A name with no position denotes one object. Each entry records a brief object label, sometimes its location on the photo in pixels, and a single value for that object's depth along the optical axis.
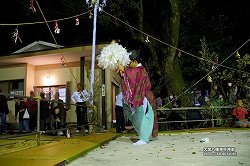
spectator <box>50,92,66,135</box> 9.57
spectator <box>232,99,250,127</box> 9.30
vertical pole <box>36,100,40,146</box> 6.09
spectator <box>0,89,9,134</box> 10.40
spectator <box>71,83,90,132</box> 9.82
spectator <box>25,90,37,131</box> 10.98
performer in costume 6.12
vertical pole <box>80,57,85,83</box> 13.12
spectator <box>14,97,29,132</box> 11.26
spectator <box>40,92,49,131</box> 8.98
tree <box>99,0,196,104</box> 12.82
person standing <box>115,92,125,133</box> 9.76
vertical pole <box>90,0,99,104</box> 9.98
